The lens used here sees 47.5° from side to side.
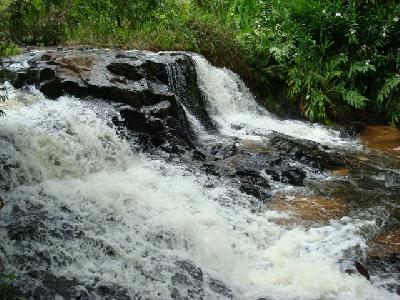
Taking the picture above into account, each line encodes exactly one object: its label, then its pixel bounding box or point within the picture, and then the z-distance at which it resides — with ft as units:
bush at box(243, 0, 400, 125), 31.40
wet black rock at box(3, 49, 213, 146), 23.25
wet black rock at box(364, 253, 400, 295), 14.73
